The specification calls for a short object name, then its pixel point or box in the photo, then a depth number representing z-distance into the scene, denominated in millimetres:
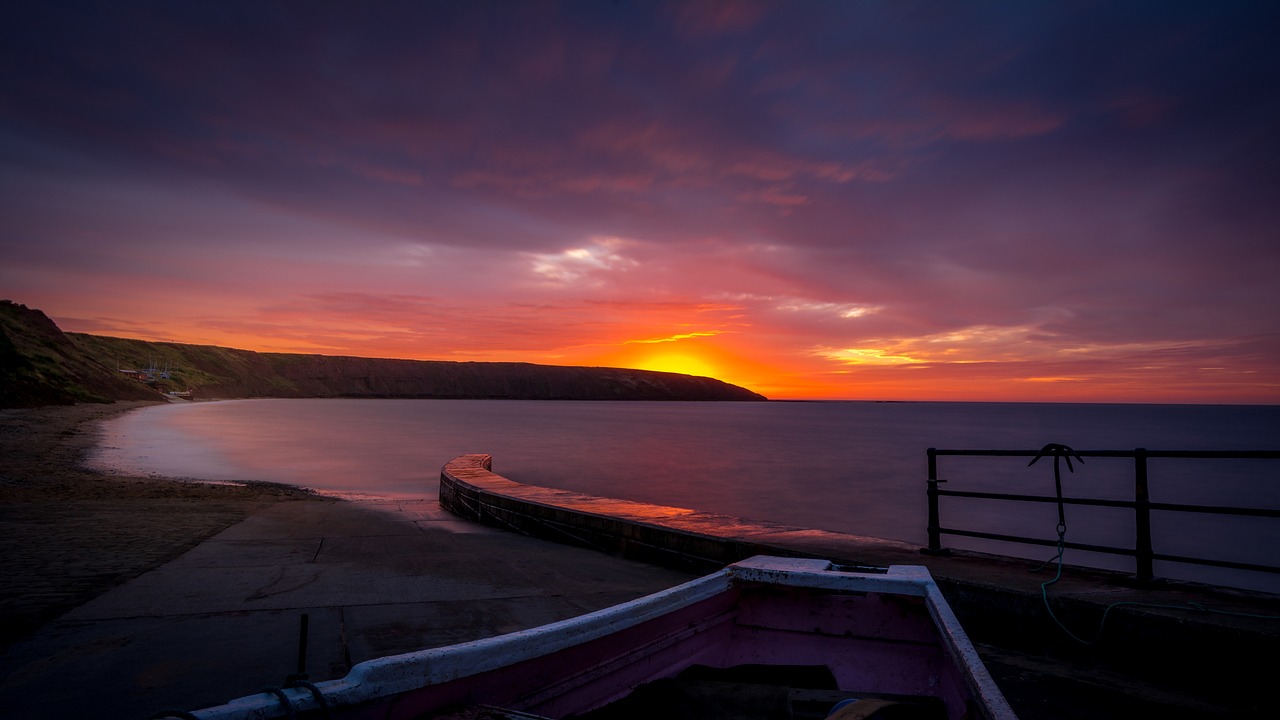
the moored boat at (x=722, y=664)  2068
